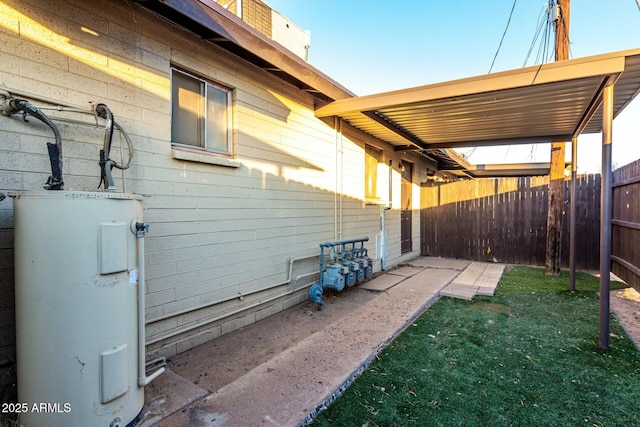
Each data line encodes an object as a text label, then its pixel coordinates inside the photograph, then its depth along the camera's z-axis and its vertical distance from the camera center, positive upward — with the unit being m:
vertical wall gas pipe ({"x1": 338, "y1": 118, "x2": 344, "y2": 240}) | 5.86 +0.72
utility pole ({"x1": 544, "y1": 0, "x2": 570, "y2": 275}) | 6.90 +0.10
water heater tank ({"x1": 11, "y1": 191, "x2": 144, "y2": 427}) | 1.81 -0.56
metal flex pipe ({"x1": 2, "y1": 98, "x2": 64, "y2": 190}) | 2.07 +0.51
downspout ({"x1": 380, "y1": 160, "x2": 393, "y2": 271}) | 7.38 -0.64
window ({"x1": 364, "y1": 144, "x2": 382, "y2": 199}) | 7.07 +0.95
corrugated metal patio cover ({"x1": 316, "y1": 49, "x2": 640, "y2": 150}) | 3.41 +1.53
